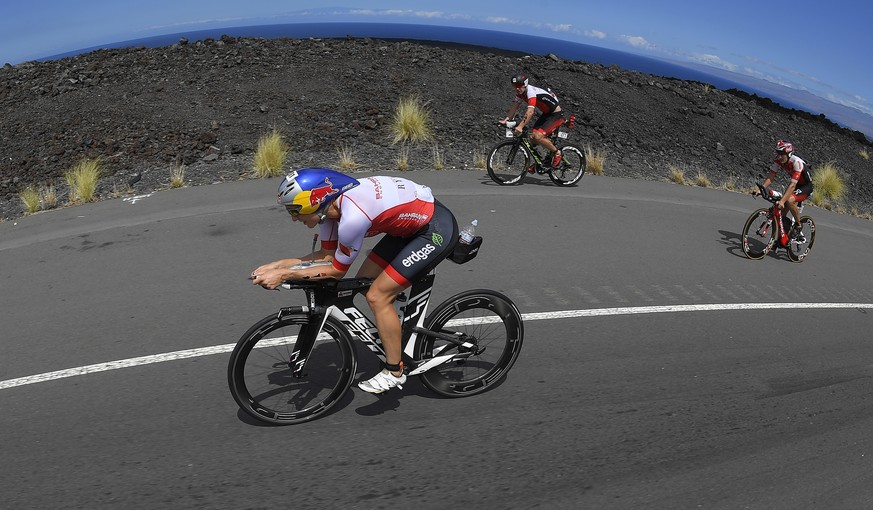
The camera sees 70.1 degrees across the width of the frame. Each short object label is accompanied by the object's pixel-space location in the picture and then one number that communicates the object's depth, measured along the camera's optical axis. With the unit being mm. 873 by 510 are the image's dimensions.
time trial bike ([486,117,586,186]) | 12219
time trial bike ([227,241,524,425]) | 4262
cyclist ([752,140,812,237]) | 10102
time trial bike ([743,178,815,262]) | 10141
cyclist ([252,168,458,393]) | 3928
